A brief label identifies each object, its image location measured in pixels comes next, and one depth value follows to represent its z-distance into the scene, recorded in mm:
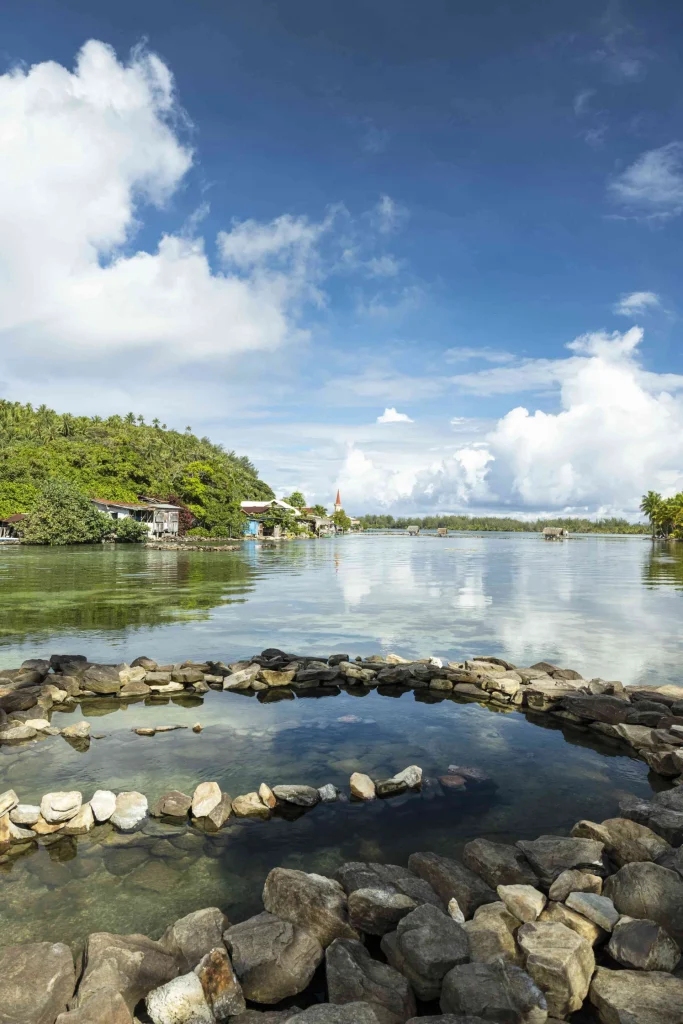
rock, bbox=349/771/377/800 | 5953
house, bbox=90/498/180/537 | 61394
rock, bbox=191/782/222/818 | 5438
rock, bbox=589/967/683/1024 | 3123
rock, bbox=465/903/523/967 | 3553
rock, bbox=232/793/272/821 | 5590
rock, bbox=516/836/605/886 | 4387
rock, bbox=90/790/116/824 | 5348
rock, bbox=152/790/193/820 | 5480
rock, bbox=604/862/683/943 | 3850
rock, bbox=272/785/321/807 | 5766
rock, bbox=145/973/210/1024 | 3172
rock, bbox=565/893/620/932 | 3793
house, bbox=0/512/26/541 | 52812
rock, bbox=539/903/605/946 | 3758
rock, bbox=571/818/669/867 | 4625
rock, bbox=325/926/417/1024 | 3193
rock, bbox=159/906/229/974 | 3609
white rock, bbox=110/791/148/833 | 5297
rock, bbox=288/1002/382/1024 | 2998
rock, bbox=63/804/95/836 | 5203
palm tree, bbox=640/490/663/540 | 99562
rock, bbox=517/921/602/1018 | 3305
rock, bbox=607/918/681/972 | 3502
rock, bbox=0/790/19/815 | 5195
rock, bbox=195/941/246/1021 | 3266
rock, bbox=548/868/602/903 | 4125
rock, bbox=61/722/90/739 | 7496
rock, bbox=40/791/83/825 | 5215
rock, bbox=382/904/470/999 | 3387
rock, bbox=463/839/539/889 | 4348
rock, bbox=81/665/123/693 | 9375
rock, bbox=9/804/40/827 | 5199
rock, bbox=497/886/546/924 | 3936
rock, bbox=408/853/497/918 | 4129
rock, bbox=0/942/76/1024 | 3176
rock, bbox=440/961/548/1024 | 3111
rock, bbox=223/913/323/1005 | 3465
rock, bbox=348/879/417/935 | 3852
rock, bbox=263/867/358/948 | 3855
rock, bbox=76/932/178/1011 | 3316
